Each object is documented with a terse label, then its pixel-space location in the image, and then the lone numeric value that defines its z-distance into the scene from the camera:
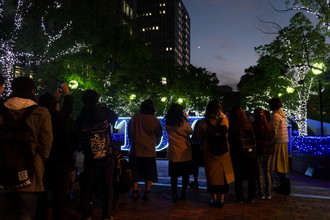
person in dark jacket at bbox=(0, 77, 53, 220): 2.85
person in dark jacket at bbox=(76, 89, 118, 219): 4.23
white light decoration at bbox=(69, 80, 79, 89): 17.75
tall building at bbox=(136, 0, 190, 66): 142.50
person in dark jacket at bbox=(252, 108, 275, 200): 5.92
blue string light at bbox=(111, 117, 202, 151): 12.13
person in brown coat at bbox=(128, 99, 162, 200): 5.70
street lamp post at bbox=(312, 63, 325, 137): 11.83
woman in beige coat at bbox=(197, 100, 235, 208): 5.28
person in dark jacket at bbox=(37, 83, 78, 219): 4.18
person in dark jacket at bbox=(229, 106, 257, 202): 5.60
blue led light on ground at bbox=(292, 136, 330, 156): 8.84
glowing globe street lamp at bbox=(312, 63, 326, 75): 11.84
